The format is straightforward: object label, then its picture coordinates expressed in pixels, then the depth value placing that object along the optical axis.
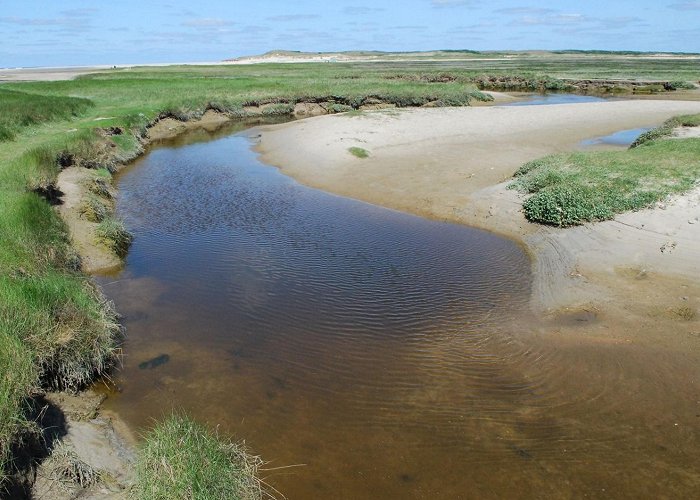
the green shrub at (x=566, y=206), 14.59
